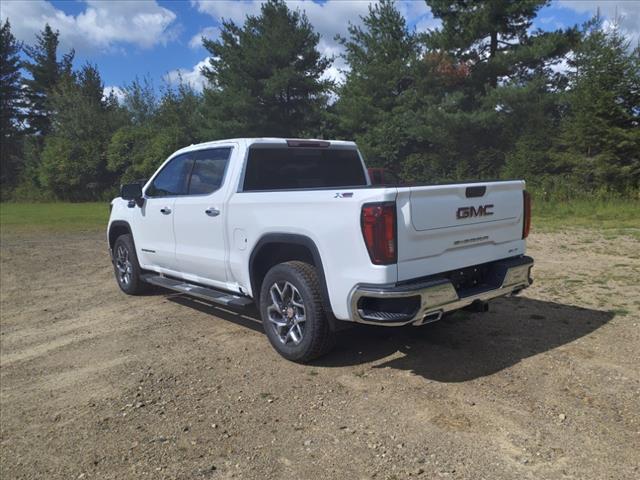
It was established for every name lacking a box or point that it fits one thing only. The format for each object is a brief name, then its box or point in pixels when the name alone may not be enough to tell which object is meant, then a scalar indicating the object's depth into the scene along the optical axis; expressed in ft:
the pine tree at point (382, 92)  81.82
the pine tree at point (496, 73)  67.36
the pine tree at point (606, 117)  56.95
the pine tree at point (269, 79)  90.33
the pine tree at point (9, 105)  158.71
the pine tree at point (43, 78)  160.76
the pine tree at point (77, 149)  122.01
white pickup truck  11.93
